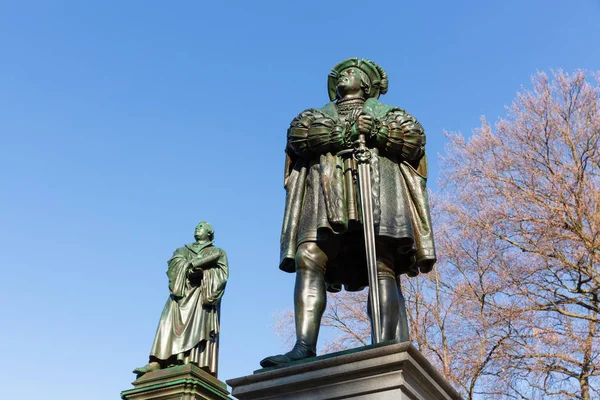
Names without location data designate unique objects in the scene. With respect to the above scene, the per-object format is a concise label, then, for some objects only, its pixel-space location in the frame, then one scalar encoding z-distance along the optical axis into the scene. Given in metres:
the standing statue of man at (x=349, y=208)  4.91
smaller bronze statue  11.38
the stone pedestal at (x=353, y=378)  4.00
